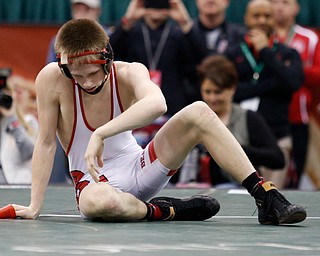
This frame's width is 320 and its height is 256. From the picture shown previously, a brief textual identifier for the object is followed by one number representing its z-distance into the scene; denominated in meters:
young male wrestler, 6.18
